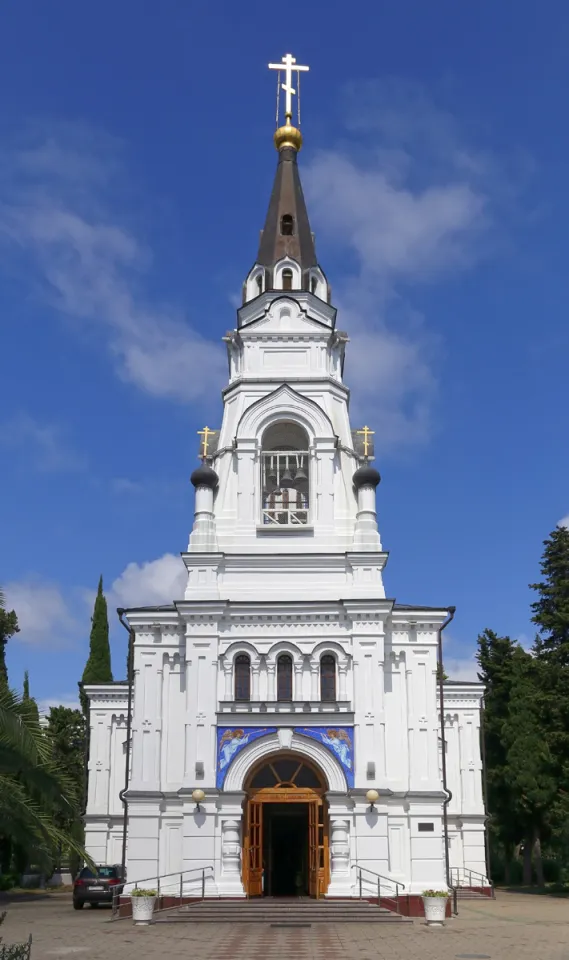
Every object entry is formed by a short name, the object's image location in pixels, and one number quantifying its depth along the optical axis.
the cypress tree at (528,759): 37.41
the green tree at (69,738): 45.09
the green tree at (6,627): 36.69
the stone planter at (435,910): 22.84
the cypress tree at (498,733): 41.12
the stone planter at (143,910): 22.88
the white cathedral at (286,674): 26.00
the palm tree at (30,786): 12.88
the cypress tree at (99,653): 50.28
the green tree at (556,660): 34.94
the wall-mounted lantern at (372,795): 25.58
